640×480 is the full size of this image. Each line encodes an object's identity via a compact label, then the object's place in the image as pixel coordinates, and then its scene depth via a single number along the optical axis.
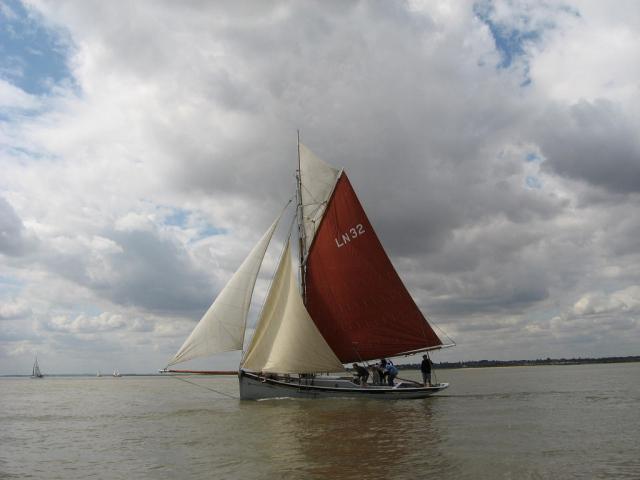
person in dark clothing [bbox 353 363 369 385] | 39.16
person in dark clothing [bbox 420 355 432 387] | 40.38
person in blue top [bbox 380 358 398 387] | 39.44
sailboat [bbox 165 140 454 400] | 37.47
